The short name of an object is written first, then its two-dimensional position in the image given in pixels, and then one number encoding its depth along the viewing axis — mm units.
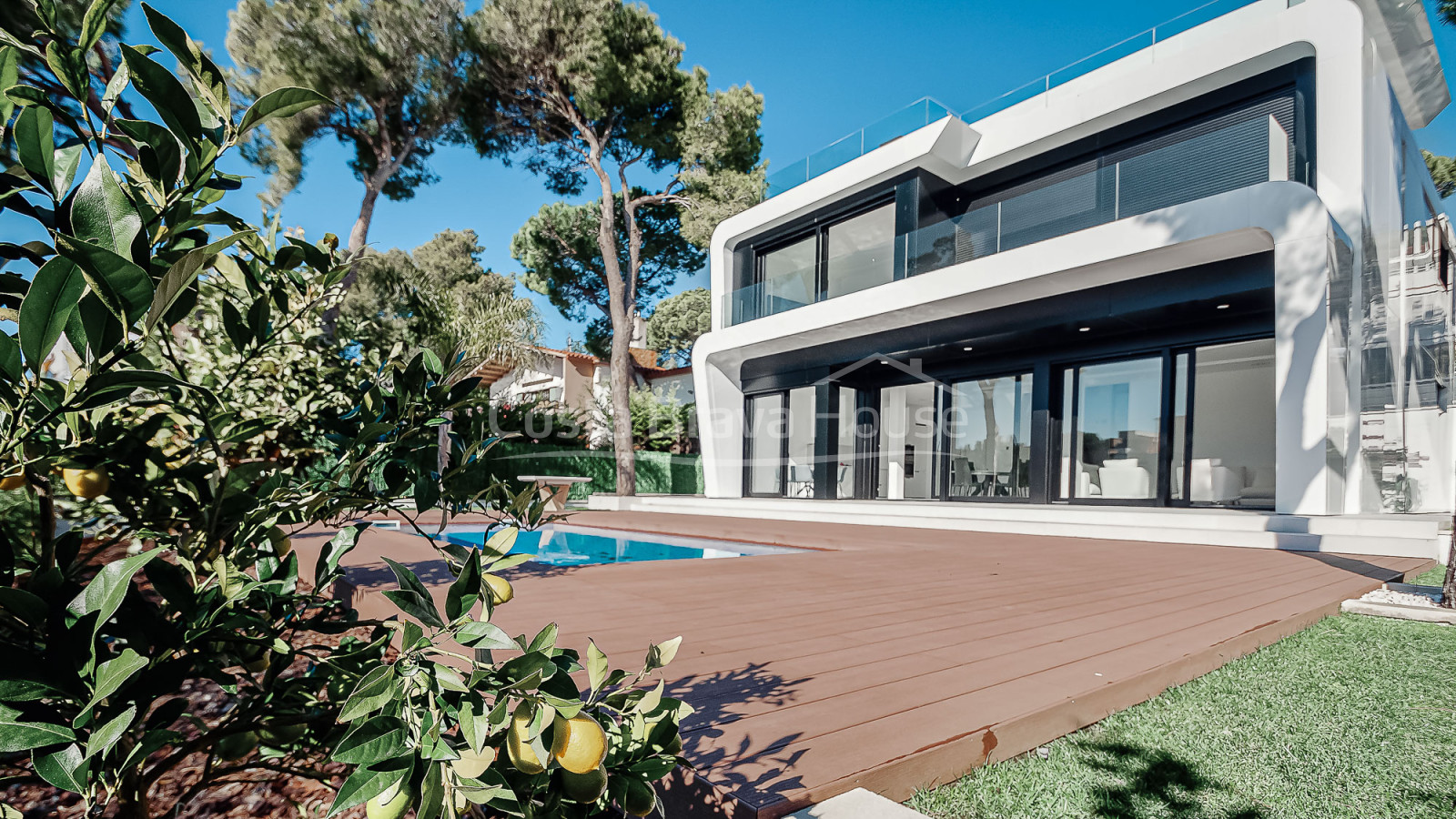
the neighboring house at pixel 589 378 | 26250
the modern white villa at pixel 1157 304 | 7281
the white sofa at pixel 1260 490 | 9289
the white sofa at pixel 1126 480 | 9633
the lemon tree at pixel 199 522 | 576
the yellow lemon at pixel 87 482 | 879
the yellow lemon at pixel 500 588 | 860
